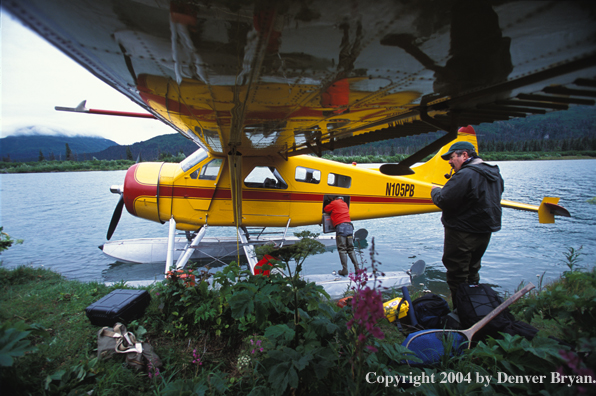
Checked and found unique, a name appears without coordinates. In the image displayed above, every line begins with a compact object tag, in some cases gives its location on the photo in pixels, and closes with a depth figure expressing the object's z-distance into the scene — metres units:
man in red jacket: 5.46
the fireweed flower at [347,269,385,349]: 1.02
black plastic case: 2.11
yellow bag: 2.37
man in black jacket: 2.59
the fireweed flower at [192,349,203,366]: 1.72
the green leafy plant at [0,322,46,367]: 1.10
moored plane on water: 1.04
